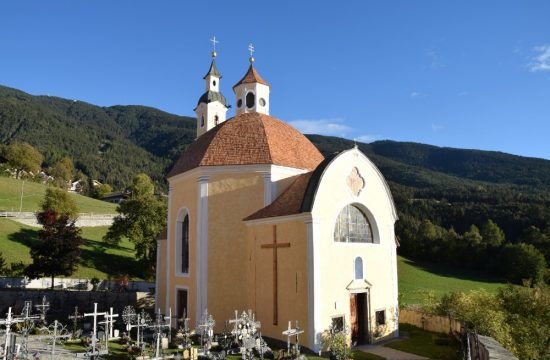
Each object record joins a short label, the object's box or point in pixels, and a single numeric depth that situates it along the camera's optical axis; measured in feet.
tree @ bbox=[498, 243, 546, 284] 206.18
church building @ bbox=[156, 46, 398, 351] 58.75
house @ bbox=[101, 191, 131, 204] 347.44
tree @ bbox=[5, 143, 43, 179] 314.96
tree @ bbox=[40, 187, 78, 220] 174.29
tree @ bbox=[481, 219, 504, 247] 241.76
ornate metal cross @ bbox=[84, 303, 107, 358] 45.64
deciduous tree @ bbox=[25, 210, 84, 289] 112.88
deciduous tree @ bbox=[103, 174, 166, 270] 148.66
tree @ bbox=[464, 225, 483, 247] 239.30
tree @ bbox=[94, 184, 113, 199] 364.83
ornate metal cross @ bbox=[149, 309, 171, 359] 49.29
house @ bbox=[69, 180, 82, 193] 386.63
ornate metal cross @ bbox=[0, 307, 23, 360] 39.21
